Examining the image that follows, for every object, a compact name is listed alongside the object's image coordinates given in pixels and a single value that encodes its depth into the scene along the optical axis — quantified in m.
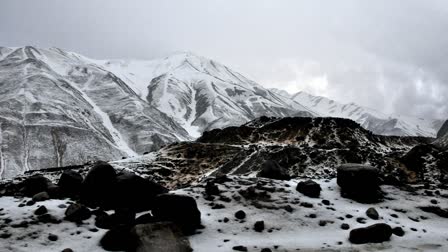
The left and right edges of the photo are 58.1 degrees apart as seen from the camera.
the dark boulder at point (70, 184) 22.02
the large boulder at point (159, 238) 15.38
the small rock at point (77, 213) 17.61
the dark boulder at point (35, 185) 21.77
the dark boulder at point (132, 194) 20.08
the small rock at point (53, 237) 15.79
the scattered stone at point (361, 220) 19.82
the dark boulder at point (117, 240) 15.76
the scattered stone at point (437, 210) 21.38
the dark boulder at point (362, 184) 23.02
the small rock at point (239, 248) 16.25
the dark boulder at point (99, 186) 20.38
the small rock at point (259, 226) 18.62
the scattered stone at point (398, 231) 18.52
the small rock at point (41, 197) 19.52
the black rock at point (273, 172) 27.53
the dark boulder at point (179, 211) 17.92
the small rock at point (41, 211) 17.59
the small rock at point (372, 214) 20.31
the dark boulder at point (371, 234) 17.58
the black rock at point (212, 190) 22.45
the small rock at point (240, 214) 19.66
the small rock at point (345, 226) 19.17
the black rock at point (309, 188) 22.83
